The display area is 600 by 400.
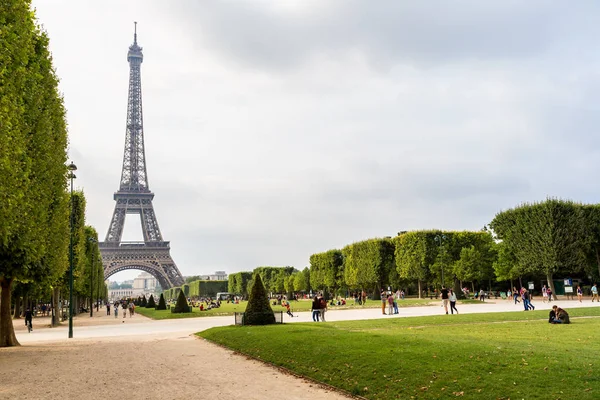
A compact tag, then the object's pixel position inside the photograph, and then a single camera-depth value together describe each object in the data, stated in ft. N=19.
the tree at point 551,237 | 171.94
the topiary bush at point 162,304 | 215.51
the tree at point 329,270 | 288.92
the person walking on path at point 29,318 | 115.34
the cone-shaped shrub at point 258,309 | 84.64
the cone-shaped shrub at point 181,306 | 170.87
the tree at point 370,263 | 247.09
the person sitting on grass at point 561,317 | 73.10
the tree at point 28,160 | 51.55
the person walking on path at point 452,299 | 108.17
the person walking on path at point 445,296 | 105.81
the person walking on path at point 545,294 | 163.94
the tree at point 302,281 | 345.10
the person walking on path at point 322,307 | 100.63
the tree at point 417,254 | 229.66
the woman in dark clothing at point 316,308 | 102.22
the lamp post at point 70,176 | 90.74
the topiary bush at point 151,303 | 249.34
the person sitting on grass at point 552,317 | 74.28
